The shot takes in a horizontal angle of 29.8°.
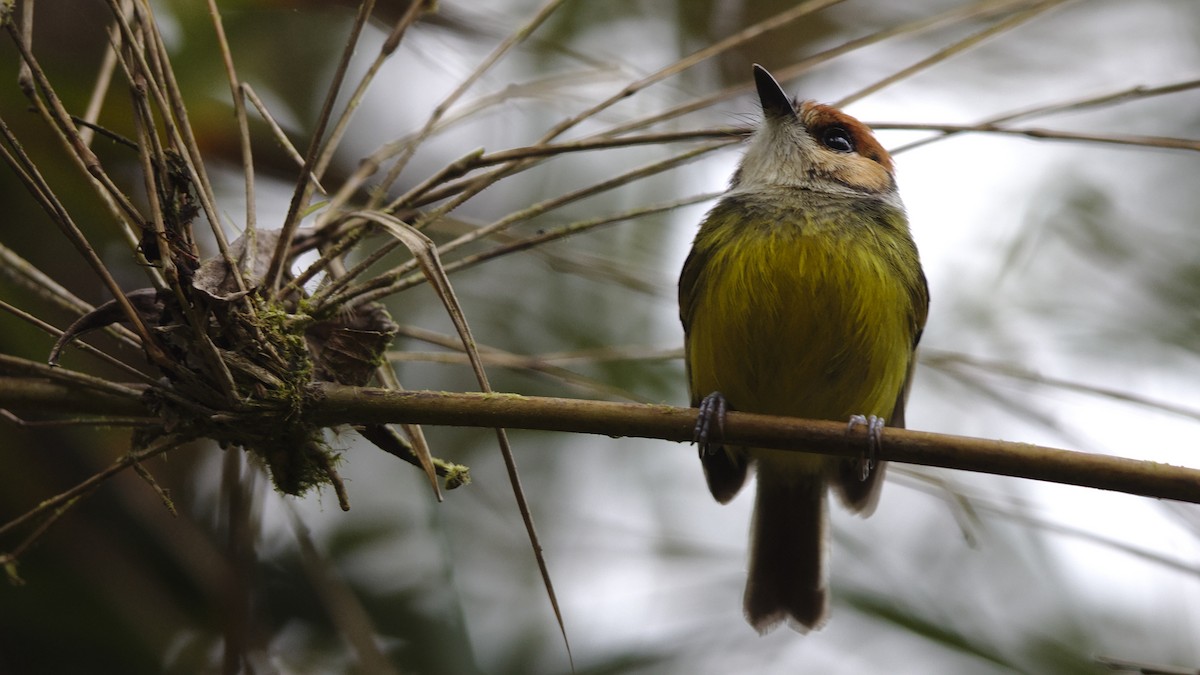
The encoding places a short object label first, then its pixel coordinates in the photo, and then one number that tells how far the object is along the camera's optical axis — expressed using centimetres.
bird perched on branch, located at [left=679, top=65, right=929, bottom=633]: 569
